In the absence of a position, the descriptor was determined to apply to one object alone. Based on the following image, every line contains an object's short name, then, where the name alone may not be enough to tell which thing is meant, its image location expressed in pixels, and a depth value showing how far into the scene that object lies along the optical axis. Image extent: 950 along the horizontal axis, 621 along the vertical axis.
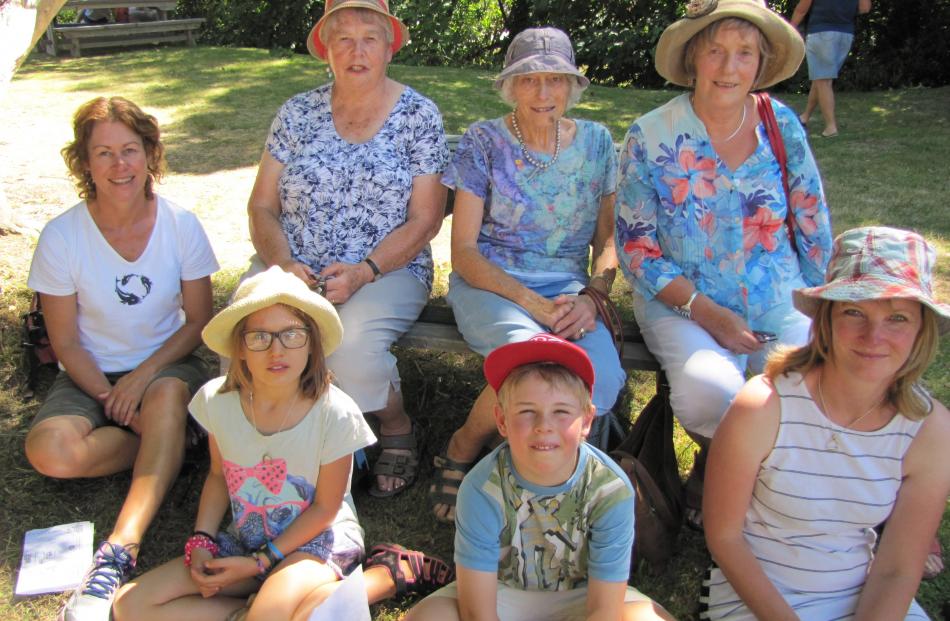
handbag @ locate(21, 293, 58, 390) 3.65
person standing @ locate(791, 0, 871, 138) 8.33
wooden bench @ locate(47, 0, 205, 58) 12.81
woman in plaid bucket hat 2.28
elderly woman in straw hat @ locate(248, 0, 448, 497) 3.44
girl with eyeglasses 2.60
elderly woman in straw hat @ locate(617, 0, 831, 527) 3.06
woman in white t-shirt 3.14
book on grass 2.82
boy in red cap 2.23
